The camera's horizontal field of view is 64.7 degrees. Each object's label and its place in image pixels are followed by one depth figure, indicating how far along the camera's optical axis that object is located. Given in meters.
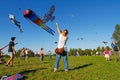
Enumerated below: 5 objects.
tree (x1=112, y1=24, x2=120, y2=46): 49.23
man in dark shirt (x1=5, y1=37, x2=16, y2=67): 6.42
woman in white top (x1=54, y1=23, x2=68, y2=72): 4.75
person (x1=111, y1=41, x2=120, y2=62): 9.01
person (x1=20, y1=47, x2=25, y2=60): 13.41
